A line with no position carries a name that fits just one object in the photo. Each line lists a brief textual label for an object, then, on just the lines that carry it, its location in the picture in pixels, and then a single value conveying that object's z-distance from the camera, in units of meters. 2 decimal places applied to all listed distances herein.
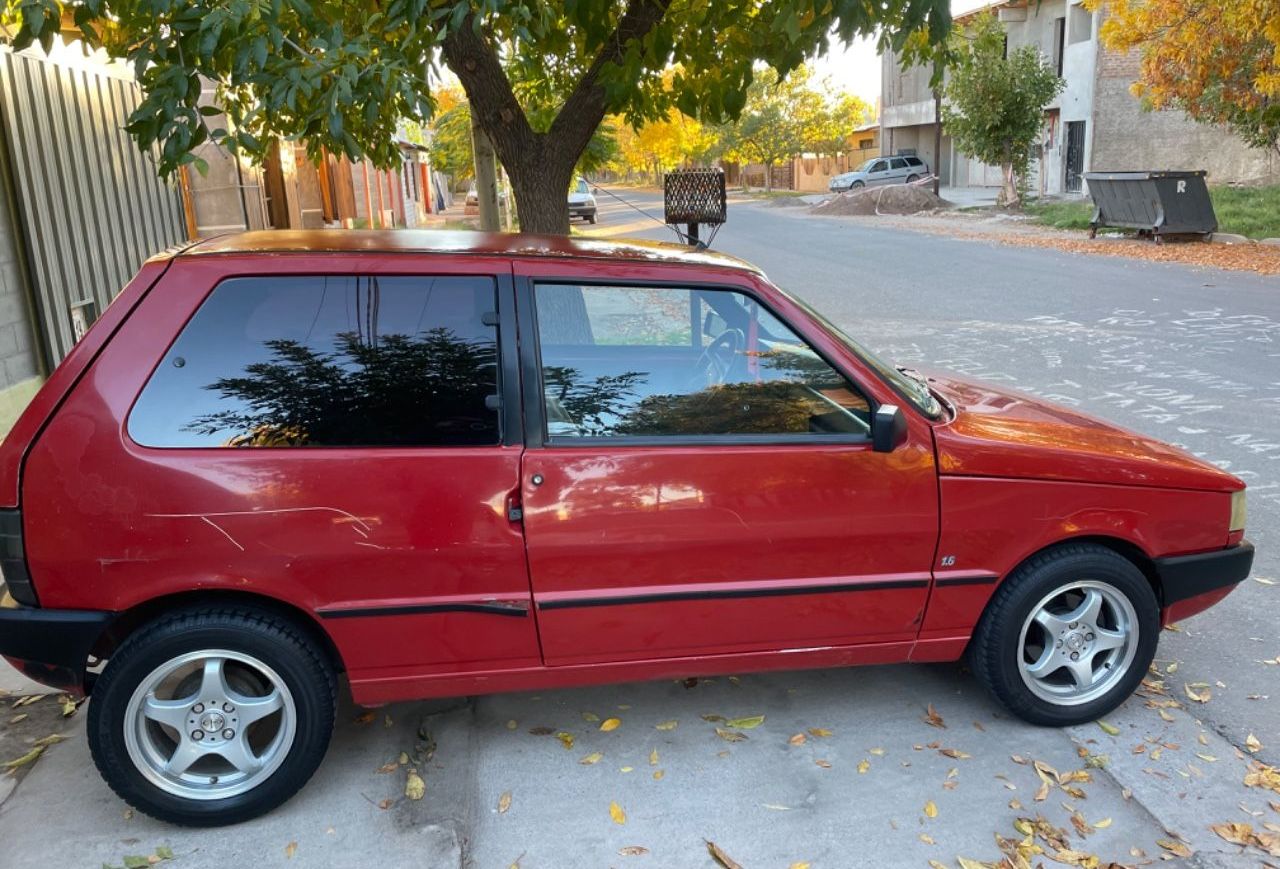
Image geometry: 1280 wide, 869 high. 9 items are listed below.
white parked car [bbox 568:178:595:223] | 35.68
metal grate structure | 10.17
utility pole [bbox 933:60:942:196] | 32.59
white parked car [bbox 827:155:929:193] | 44.22
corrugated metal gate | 7.45
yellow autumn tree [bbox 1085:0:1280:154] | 17.25
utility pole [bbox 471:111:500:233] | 8.60
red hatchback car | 3.02
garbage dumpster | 18.84
